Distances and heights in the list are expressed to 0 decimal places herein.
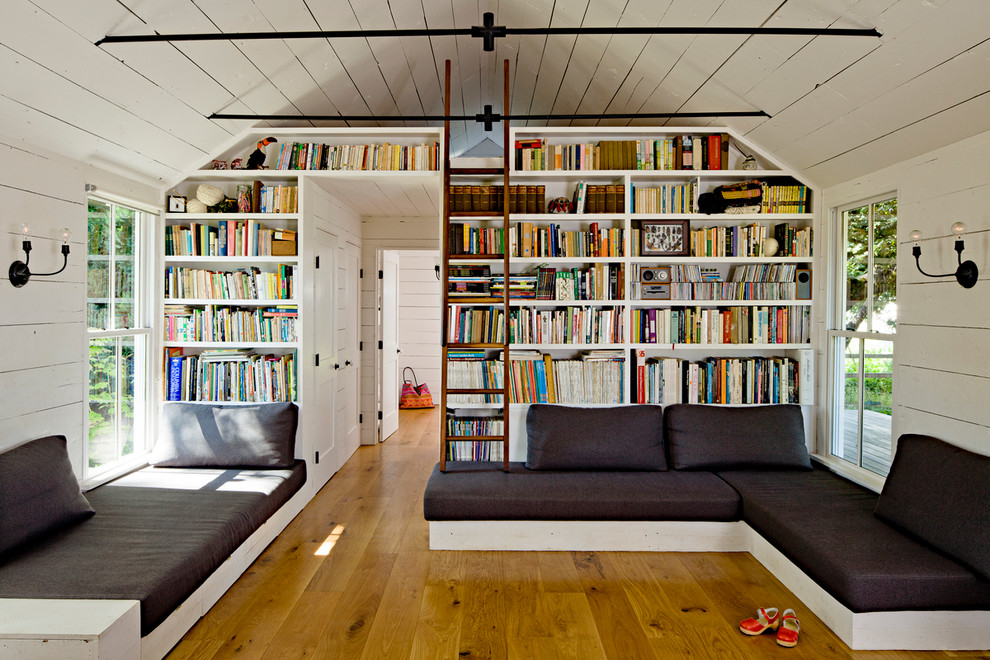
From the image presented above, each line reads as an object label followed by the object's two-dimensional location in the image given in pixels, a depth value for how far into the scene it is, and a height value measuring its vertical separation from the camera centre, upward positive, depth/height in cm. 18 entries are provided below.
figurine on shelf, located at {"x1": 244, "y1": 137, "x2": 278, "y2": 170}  427 +120
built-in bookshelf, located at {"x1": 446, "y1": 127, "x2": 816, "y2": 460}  424 +32
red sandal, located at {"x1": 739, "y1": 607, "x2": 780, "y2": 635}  263 -133
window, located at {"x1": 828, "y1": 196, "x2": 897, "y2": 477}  363 -5
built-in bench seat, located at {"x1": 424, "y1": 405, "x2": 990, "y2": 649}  249 -100
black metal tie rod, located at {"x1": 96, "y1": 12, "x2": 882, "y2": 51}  241 +123
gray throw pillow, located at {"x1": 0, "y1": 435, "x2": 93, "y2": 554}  258 -78
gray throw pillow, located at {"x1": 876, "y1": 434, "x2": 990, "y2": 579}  252 -80
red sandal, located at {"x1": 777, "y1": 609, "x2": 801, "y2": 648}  253 -132
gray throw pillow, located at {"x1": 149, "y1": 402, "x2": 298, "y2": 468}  399 -77
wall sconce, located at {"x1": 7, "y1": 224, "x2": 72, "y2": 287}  291 +27
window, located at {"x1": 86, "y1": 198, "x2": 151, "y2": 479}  366 -8
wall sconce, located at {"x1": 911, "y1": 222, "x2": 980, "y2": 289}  285 +27
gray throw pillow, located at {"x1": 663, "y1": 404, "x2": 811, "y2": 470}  394 -75
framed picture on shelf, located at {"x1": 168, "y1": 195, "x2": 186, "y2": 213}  428 +87
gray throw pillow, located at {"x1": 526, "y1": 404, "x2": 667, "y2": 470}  394 -76
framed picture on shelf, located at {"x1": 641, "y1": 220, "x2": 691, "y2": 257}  425 +63
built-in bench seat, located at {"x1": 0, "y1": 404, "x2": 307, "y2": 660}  211 -99
